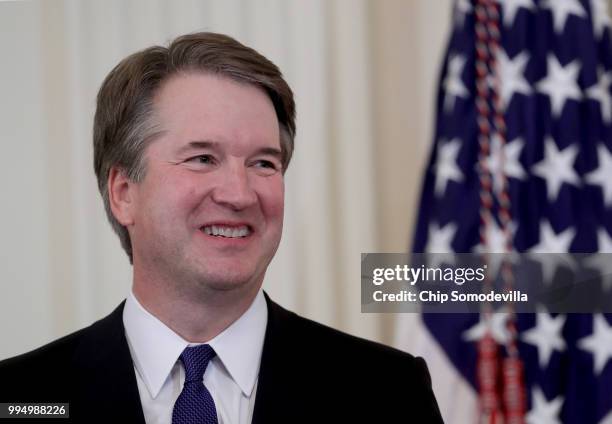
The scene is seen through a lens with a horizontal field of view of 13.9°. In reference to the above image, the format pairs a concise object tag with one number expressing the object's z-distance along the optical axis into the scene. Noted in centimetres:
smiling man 228
